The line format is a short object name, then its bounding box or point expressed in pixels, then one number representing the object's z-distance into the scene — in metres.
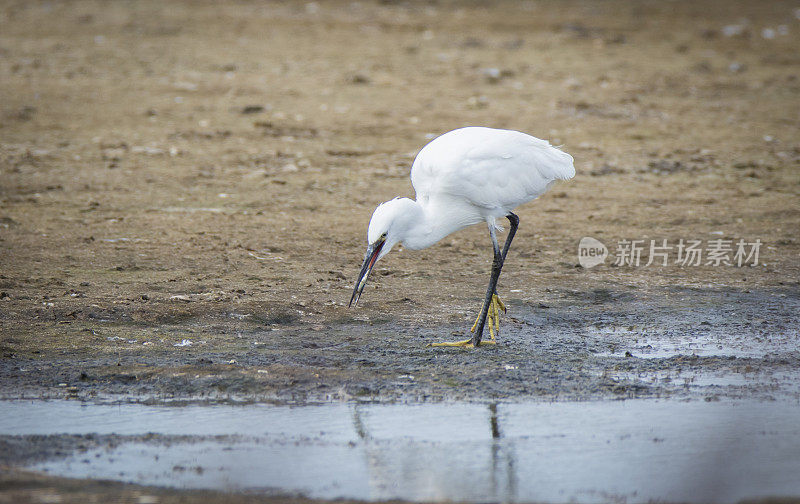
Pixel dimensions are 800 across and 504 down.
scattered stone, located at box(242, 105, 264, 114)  24.06
